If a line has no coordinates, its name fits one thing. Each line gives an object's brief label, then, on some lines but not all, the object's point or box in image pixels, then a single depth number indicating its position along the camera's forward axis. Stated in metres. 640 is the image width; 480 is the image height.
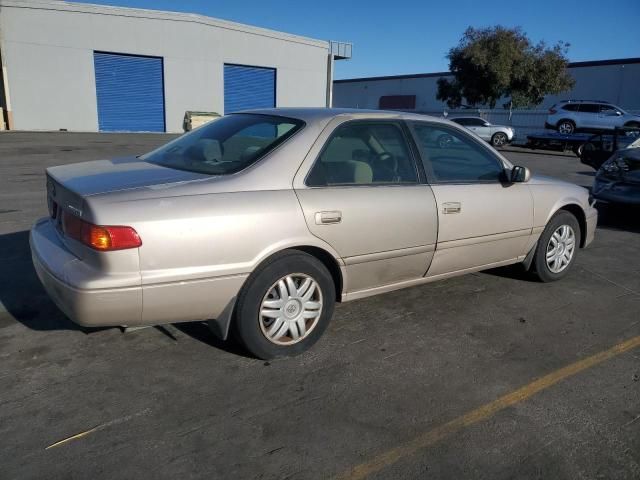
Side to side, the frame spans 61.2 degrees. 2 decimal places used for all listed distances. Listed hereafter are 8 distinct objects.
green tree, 32.69
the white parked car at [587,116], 25.58
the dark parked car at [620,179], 7.39
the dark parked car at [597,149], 9.45
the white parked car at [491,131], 26.00
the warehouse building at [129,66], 26.67
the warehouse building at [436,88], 35.50
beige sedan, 2.79
